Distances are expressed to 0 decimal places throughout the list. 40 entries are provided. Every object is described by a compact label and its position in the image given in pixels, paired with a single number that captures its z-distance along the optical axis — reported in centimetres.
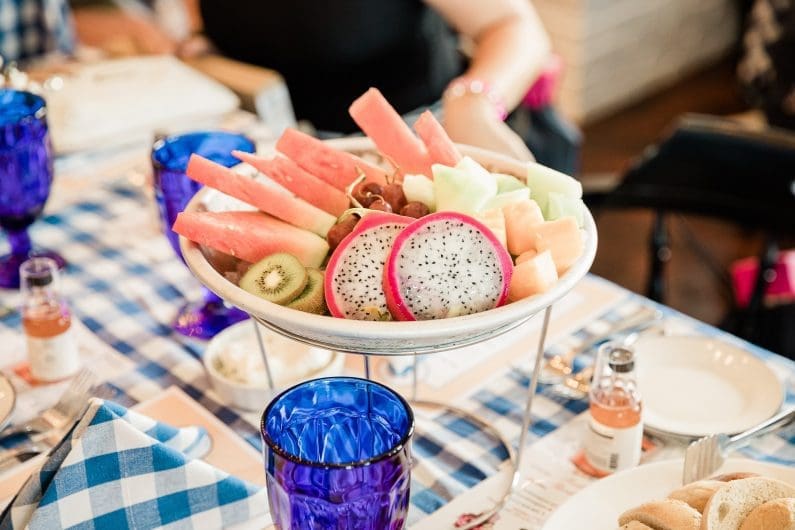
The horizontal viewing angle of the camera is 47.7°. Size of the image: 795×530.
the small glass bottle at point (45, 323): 104
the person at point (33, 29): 242
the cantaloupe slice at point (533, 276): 72
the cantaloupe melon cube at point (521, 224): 79
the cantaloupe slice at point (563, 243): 76
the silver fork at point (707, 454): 82
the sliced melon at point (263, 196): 83
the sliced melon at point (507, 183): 87
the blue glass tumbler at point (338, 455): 64
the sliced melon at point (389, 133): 91
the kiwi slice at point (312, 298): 75
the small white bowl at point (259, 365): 99
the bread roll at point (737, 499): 64
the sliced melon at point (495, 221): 78
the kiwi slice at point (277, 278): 75
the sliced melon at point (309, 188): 87
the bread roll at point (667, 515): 66
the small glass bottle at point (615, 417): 88
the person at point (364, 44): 169
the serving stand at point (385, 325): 68
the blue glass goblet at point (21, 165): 118
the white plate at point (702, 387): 94
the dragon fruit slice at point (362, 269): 73
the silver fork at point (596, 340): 104
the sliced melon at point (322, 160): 90
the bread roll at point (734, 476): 74
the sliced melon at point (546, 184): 85
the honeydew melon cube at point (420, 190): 83
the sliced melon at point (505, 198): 82
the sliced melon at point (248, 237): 79
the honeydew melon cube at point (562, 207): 83
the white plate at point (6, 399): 90
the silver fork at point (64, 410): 95
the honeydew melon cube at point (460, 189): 79
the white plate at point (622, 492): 78
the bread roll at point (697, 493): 70
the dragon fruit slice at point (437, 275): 72
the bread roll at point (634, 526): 68
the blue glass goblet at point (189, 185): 112
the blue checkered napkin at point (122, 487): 75
